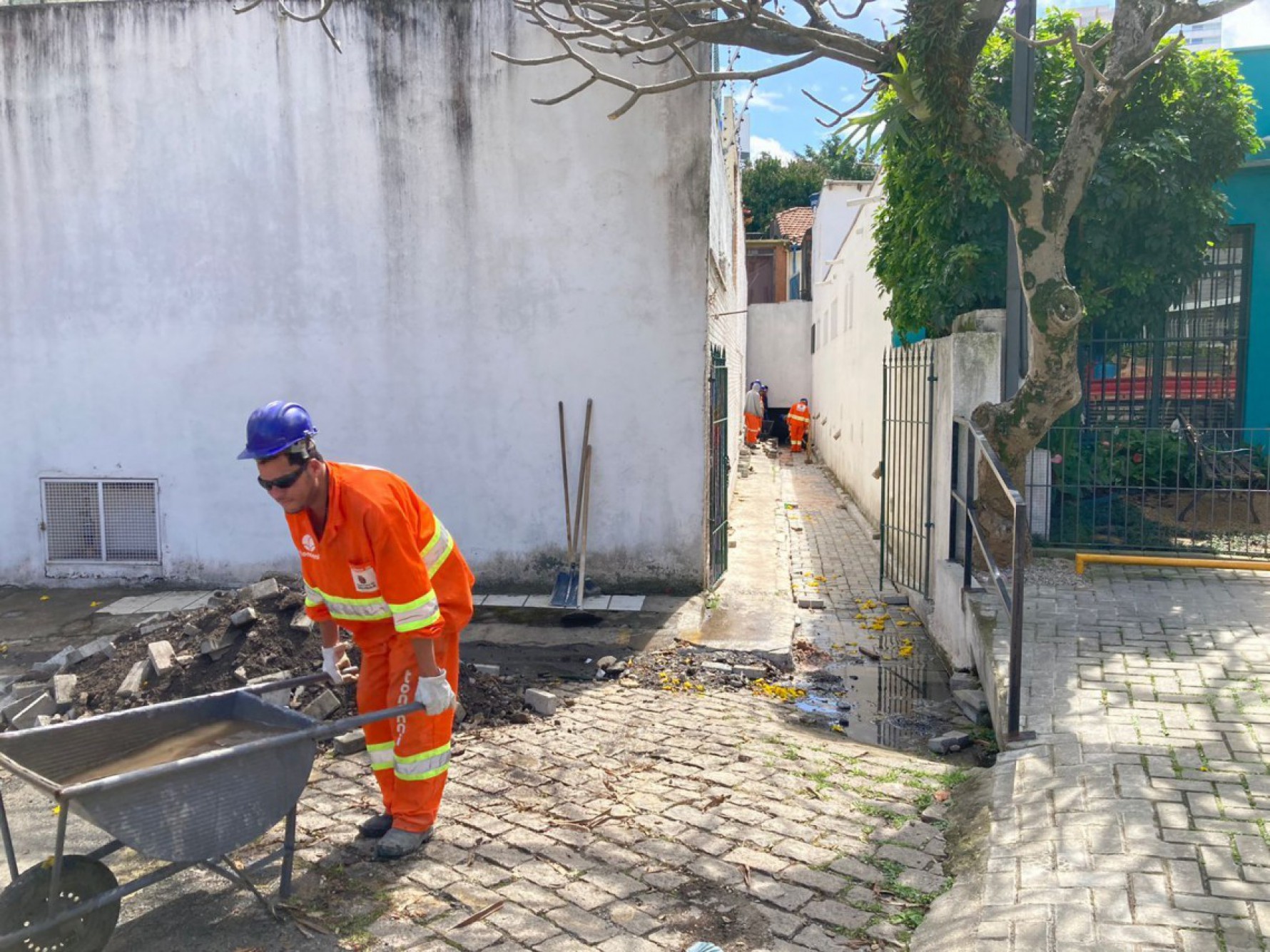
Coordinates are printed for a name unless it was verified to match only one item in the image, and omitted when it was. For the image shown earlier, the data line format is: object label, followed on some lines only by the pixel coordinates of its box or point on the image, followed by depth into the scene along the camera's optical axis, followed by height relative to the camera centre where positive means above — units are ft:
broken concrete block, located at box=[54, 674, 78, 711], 19.03 -5.98
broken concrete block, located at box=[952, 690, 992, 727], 19.16 -6.72
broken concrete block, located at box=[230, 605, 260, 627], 20.12 -4.85
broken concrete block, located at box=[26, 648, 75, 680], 21.98 -6.35
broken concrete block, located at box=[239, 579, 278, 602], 21.24 -4.59
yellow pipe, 24.62 -4.98
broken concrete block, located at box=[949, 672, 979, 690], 20.77 -6.72
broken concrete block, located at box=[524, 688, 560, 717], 19.06 -6.33
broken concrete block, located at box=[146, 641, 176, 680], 19.33 -5.48
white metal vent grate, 30.86 -4.39
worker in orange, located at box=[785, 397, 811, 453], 84.23 -4.69
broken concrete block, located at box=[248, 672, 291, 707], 18.51 -5.99
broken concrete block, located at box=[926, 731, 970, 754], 17.81 -6.76
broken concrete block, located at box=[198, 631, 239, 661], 19.67 -5.32
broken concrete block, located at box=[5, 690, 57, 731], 18.04 -6.15
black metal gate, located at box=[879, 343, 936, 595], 28.19 -3.07
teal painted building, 36.37 +3.20
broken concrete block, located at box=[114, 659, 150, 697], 18.79 -5.76
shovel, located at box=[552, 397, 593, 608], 27.66 -5.49
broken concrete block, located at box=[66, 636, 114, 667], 20.88 -5.71
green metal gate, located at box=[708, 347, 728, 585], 30.94 -3.24
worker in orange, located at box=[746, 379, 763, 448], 81.25 -3.83
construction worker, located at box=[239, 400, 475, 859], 12.32 -2.89
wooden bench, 27.30 -3.07
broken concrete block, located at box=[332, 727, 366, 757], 17.20 -6.35
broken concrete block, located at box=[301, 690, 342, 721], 17.19 -5.70
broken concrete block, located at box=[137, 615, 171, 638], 21.63 -5.47
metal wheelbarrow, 10.09 -4.58
